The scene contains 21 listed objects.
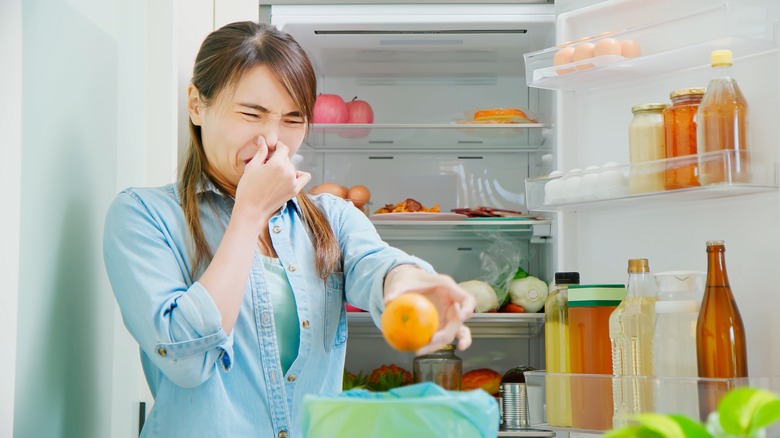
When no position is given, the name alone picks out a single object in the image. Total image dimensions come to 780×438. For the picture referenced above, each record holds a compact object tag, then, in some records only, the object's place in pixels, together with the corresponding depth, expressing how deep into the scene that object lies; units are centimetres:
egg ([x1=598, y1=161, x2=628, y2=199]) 167
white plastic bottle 149
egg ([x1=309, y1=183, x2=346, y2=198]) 249
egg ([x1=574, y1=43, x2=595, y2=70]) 175
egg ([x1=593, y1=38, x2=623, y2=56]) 171
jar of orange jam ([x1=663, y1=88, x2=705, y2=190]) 155
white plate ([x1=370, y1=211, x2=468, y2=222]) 247
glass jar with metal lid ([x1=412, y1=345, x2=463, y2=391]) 248
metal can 232
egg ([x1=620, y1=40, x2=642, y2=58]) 172
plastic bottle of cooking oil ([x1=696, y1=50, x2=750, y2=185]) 147
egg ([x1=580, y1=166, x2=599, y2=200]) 171
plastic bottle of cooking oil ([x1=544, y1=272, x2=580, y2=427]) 169
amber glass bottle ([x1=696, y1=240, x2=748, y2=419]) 145
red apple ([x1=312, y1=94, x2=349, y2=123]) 253
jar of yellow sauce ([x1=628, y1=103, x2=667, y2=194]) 160
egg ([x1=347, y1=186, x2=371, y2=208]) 253
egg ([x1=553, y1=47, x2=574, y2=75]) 179
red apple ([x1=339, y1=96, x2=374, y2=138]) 257
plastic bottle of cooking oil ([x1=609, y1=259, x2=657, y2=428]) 154
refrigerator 156
